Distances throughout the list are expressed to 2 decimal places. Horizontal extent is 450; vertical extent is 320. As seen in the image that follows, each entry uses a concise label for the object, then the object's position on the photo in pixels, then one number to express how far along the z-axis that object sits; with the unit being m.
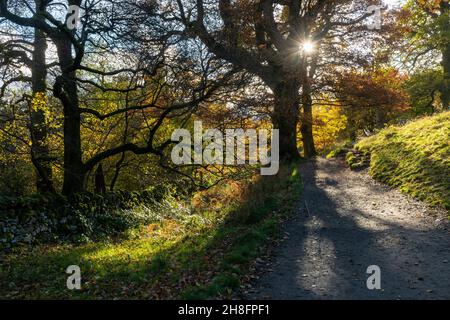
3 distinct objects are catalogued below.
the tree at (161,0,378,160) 13.87
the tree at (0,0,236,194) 10.63
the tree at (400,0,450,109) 25.59
